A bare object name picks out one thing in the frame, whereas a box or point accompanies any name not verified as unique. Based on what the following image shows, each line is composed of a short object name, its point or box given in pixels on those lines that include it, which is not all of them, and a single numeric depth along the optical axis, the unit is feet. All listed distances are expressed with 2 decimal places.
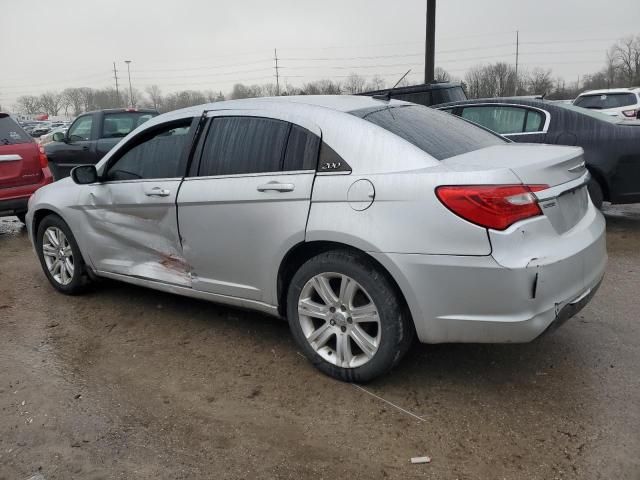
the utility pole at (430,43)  44.72
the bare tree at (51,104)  327.47
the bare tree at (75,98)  307.58
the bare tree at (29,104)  323.98
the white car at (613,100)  49.83
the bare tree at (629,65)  222.28
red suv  22.89
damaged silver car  8.71
